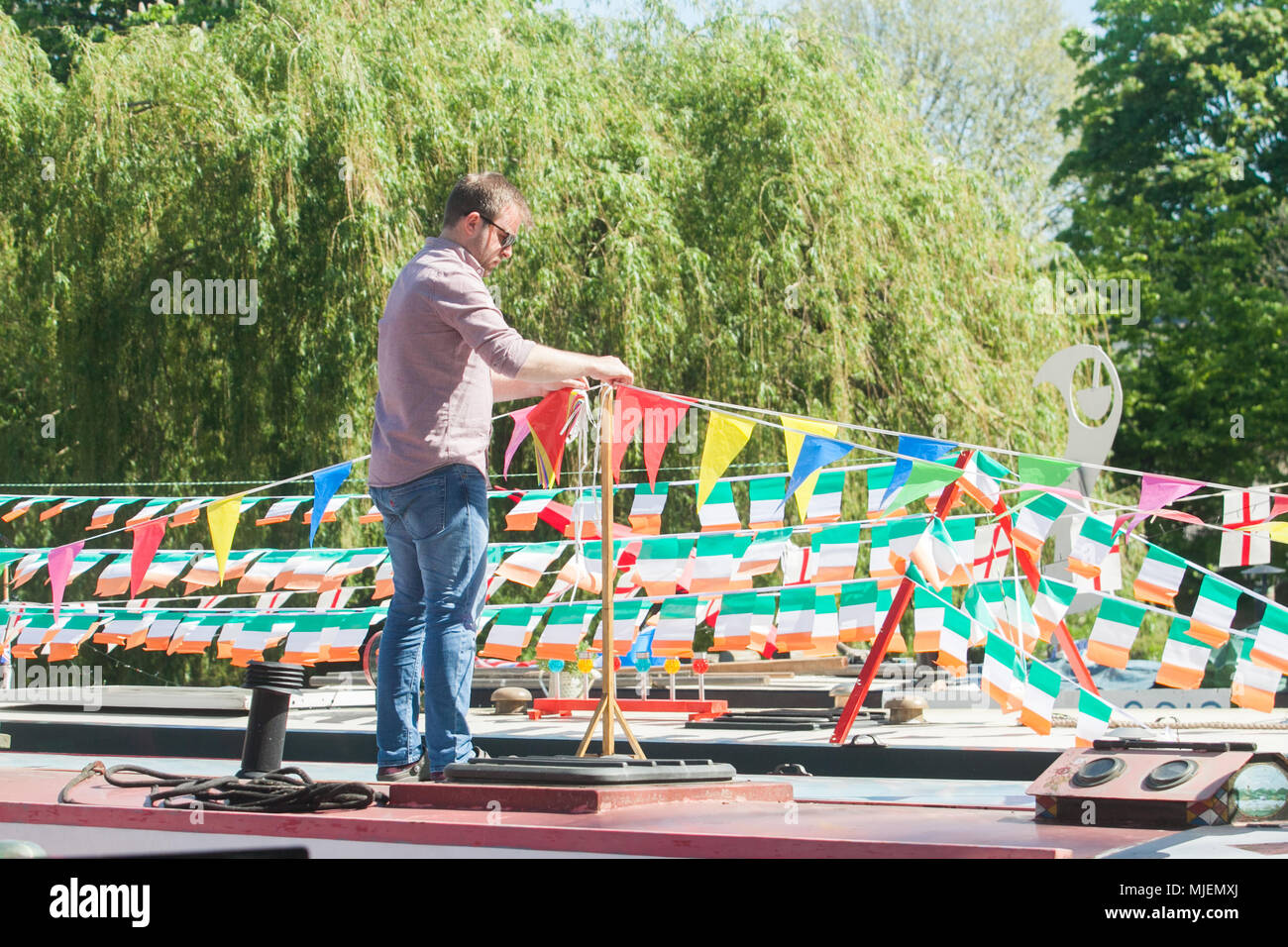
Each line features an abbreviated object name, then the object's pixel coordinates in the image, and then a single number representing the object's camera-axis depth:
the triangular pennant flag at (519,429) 7.46
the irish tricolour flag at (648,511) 8.41
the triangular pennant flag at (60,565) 8.48
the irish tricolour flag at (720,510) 8.23
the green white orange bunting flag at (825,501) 8.27
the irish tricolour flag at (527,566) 8.66
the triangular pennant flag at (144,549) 8.61
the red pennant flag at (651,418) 5.37
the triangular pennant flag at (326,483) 8.05
